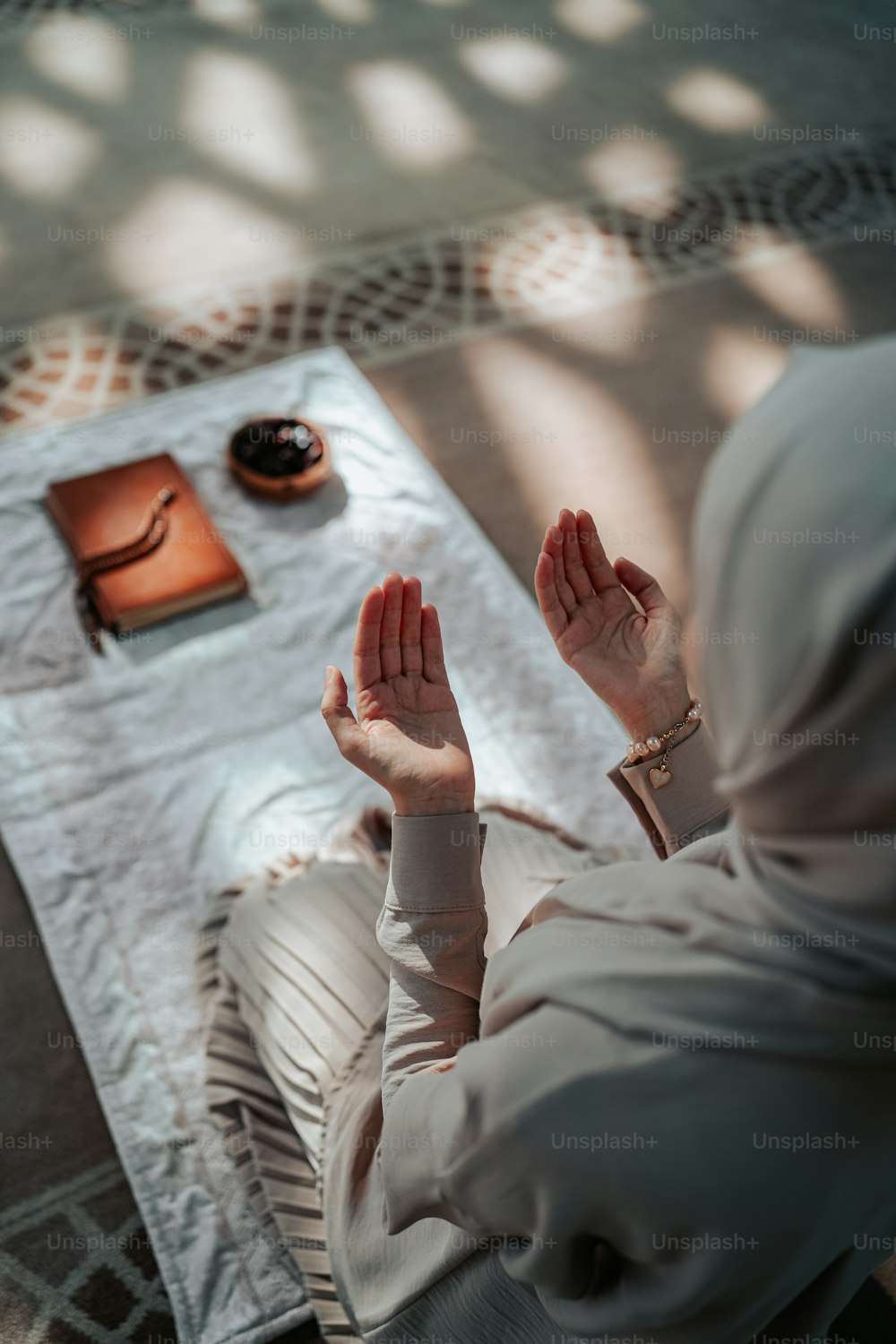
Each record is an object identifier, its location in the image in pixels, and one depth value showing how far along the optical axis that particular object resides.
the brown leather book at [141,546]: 2.06
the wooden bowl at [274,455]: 2.25
